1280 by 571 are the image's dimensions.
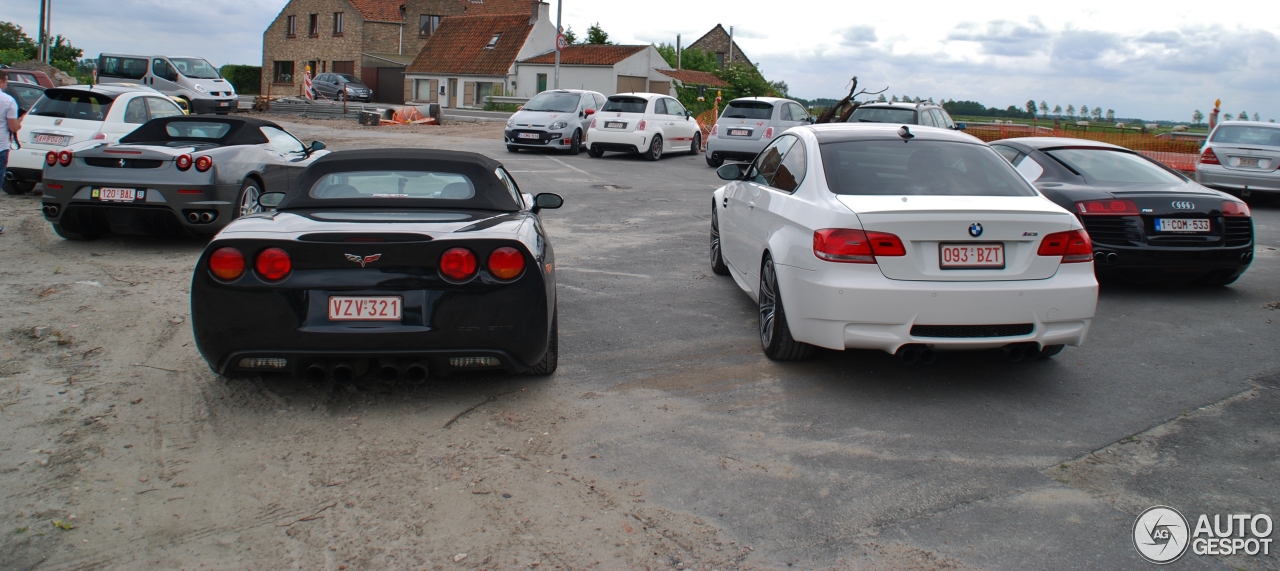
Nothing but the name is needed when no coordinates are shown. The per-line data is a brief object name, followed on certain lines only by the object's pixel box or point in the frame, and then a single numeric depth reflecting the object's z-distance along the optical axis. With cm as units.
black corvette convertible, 465
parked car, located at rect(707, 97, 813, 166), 2030
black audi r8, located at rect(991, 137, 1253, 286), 791
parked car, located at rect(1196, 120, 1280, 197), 1566
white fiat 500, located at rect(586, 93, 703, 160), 2178
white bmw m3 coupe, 509
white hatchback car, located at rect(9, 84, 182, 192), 1244
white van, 3275
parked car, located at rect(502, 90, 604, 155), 2225
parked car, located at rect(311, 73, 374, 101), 5066
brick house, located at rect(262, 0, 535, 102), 6169
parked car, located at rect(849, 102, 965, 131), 1792
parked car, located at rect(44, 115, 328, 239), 898
